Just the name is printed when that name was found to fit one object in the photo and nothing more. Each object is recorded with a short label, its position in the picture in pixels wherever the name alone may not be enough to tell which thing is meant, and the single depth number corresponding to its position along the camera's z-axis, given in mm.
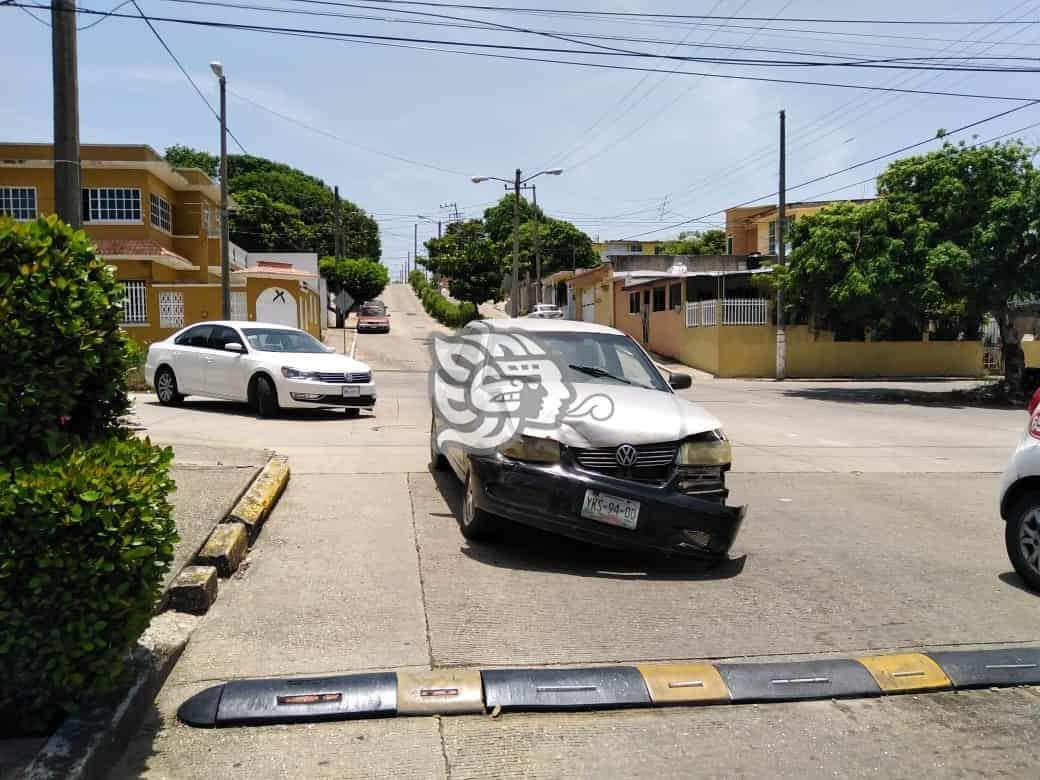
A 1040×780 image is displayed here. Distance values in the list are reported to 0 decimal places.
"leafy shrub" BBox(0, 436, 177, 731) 3195
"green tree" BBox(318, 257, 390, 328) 58719
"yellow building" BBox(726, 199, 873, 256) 51781
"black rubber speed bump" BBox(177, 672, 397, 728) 3814
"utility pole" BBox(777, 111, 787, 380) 30370
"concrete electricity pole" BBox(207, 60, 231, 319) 23312
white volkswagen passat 13633
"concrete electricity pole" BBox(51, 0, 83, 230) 7859
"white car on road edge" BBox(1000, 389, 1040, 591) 5660
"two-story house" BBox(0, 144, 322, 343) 29234
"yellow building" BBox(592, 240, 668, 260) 83500
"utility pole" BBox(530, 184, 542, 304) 56281
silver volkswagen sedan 5676
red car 50406
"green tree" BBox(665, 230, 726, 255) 76062
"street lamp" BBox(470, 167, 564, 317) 40219
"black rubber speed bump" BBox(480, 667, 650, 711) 4016
